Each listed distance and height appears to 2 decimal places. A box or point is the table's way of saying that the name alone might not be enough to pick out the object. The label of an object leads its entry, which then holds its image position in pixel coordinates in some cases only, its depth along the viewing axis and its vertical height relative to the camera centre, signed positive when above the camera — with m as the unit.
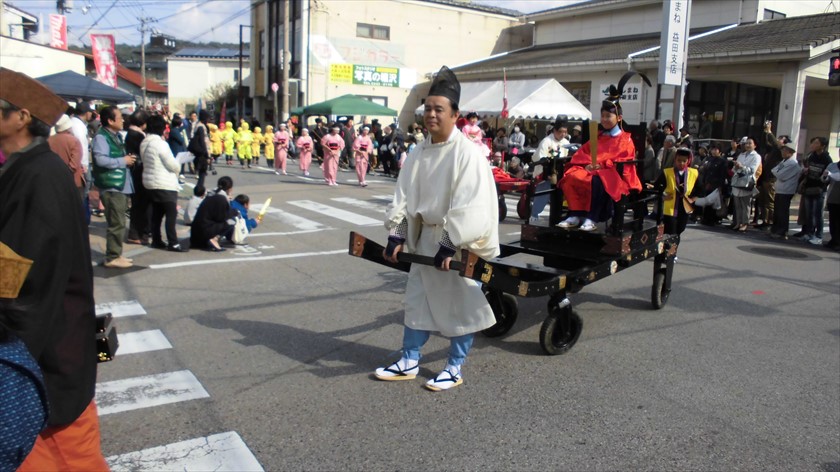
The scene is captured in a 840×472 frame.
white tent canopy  20.55 +1.73
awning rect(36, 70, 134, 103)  16.73 +1.31
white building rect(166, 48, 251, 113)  60.72 +6.46
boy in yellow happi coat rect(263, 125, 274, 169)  23.40 +0.12
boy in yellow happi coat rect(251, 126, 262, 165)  23.62 +0.10
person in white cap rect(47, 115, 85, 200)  7.29 -0.11
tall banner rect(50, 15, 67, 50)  32.12 +5.19
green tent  25.69 +1.62
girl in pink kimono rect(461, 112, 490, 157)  12.13 +0.39
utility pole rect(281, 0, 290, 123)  29.61 +3.93
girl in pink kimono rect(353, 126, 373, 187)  18.39 -0.14
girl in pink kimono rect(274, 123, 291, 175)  20.66 -0.06
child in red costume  6.20 -0.18
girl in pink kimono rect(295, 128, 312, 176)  20.86 -0.08
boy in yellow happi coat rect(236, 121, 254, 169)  22.47 +0.06
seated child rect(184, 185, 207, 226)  10.65 -1.05
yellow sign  34.56 +3.90
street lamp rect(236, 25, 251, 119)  43.61 +2.55
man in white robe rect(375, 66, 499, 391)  4.25 -0.50
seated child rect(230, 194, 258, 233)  9.96 -0.93
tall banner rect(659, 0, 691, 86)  13.95 +2.54
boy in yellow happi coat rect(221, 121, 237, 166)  24.14 +0.22
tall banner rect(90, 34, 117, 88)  22.47 +2.86
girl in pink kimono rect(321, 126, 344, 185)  17.98 -0.14
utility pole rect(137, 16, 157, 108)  56.74 +9.43
